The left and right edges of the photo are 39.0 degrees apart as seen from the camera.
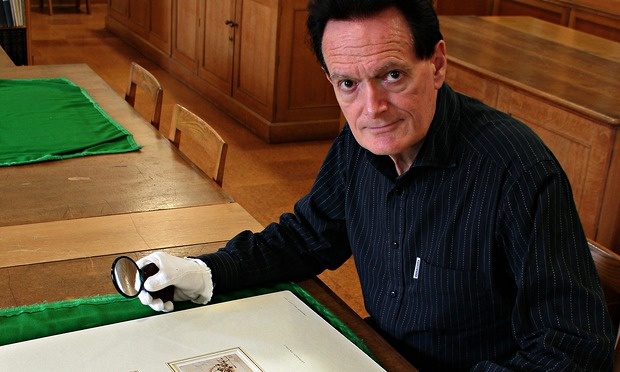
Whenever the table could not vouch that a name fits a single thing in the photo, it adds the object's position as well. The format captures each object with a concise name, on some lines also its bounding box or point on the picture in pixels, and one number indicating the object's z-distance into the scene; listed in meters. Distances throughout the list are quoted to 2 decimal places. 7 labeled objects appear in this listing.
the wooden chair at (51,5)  8.38
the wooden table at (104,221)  1.58
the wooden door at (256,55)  4.79
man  1.33
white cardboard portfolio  1.28
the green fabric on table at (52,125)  2.33
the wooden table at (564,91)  2.96
